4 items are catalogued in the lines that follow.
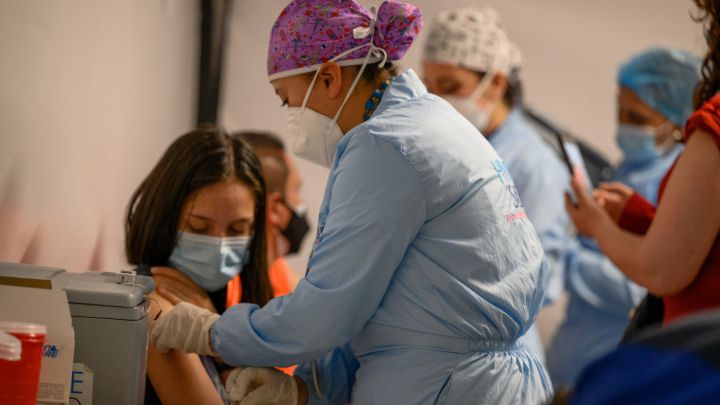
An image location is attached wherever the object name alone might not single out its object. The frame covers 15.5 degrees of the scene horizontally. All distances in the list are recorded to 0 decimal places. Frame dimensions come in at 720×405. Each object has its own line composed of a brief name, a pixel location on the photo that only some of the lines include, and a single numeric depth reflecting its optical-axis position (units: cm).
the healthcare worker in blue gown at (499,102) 521
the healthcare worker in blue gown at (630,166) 526
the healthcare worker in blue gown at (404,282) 391
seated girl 426
